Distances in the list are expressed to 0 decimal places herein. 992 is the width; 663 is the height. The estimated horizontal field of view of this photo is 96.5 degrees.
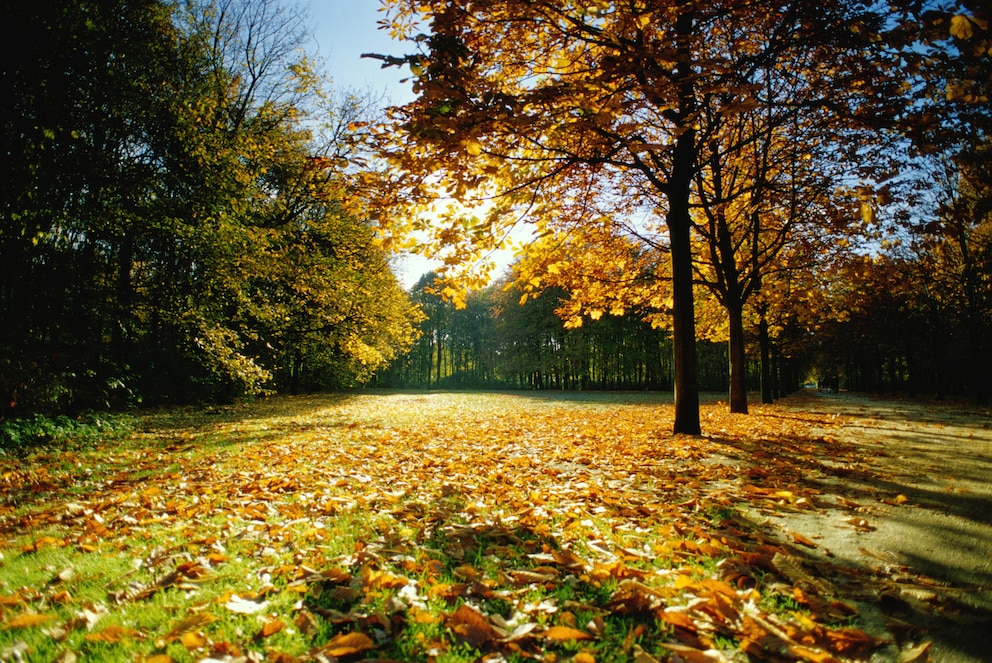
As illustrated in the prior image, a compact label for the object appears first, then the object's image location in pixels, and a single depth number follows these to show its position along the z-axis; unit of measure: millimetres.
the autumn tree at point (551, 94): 4082
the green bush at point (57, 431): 7340
